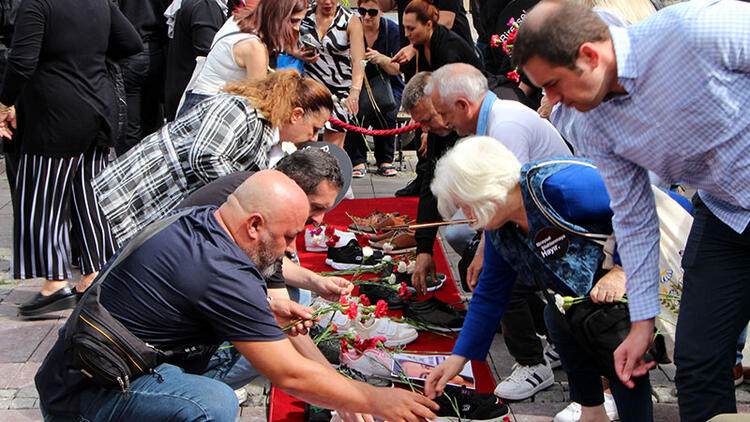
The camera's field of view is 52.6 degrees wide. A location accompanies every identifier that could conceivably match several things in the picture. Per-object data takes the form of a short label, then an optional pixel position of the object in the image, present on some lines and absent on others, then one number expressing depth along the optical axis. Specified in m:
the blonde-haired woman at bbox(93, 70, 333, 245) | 3.62
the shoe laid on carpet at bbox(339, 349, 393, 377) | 3.42
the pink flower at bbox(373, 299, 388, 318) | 3.17
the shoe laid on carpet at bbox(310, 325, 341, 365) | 3.58
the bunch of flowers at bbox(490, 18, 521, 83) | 4.82
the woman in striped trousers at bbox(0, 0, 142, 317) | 4.15
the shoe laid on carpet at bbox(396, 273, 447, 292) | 4.45
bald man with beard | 2.31
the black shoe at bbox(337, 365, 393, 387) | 3.32
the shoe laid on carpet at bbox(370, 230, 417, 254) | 5.12
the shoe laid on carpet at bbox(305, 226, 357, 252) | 5.26
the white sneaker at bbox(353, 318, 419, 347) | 3.76
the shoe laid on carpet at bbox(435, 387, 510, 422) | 3.04
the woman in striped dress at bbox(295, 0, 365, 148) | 6.75
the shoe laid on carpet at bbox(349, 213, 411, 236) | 5.39
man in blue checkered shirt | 2.02
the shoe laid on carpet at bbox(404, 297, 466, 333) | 3.97
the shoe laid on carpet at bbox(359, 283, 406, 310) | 4.27
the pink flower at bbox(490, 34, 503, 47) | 5.08
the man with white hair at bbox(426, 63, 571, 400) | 3.49
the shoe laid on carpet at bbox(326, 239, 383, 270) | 4.84
